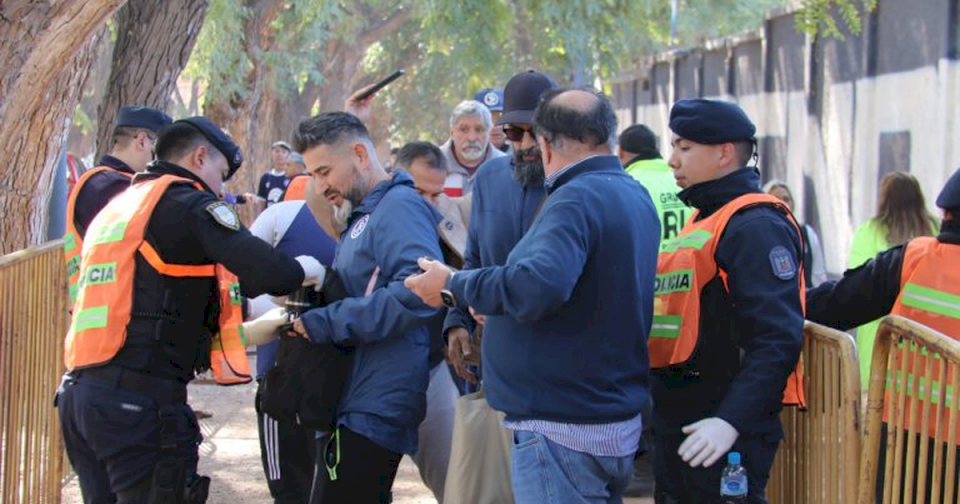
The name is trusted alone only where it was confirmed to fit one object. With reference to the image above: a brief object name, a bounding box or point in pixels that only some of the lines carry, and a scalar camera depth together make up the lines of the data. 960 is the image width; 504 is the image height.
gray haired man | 7.42
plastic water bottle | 4.19
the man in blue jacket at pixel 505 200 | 4.98
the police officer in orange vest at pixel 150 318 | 4.64
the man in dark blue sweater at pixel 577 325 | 3.87
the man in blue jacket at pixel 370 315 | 4.66
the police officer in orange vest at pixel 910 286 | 4.46
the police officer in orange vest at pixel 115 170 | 6.18
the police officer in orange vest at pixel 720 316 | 4.16
